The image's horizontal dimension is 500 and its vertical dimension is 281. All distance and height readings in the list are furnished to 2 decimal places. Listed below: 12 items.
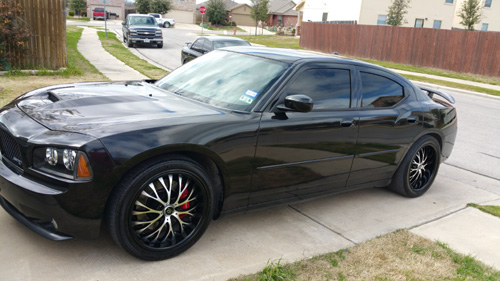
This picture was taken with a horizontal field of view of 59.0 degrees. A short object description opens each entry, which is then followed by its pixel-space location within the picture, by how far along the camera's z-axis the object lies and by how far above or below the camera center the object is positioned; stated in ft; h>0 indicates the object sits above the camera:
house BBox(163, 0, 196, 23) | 246.47 +11.20
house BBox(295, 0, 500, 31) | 118.32 +9.41
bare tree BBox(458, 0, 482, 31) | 110.42 +9.20
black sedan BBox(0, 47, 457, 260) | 9.77 -2.78
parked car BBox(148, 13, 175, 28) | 191.21 +3.77
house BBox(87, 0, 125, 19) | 228.02 +10.26
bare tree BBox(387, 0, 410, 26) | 112.27 +8.47
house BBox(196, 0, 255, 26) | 274.36 +12.62
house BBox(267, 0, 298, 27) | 265.34 +14.52
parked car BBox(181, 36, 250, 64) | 49.98 -1.21
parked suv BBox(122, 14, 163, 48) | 80.53 -0.38
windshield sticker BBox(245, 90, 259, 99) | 12.70 -1.61
